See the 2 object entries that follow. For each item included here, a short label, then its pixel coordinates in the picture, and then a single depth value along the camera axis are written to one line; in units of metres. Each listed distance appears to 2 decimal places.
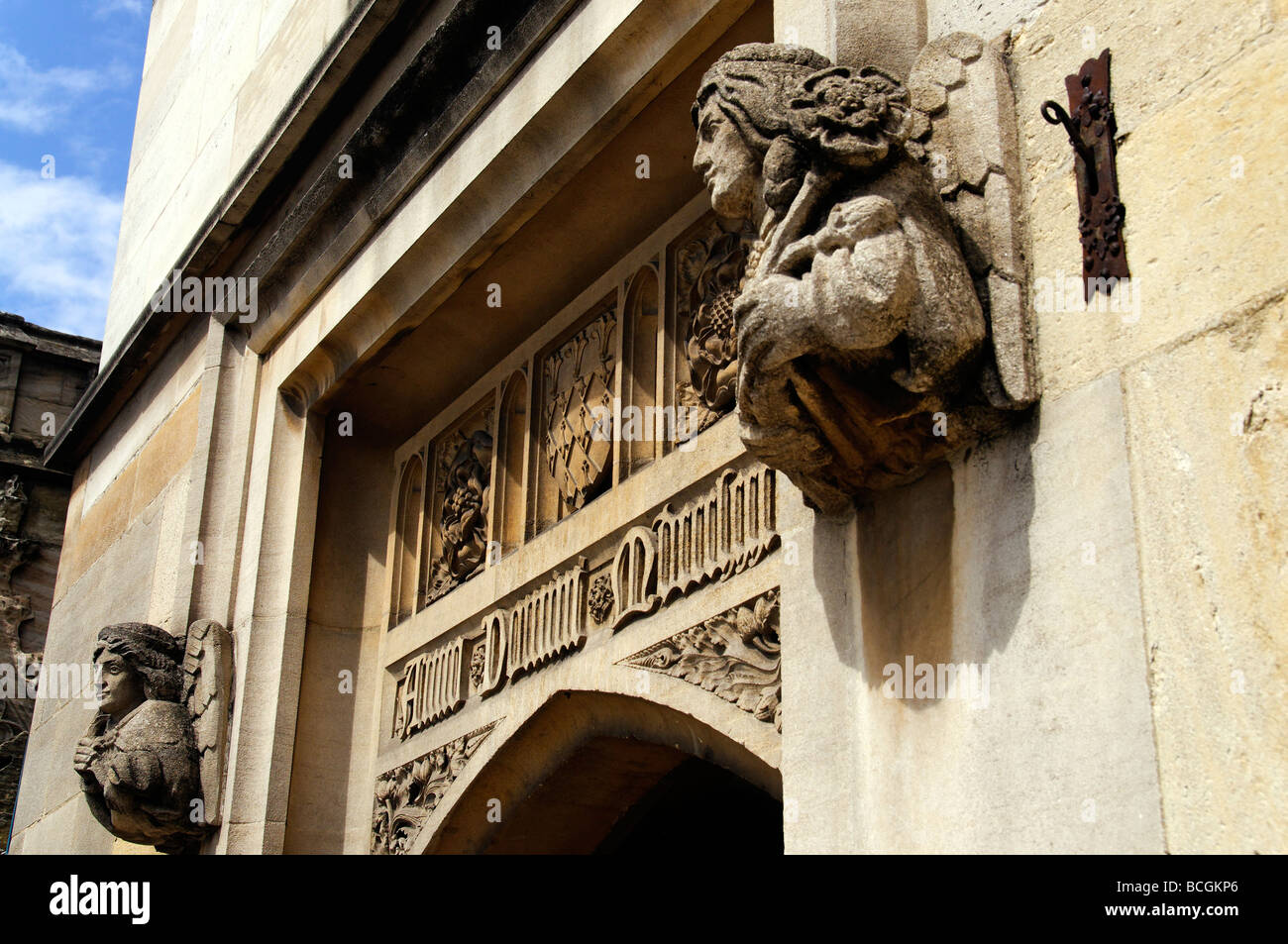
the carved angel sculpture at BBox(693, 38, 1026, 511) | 3.10
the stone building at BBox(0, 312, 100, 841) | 11.47
